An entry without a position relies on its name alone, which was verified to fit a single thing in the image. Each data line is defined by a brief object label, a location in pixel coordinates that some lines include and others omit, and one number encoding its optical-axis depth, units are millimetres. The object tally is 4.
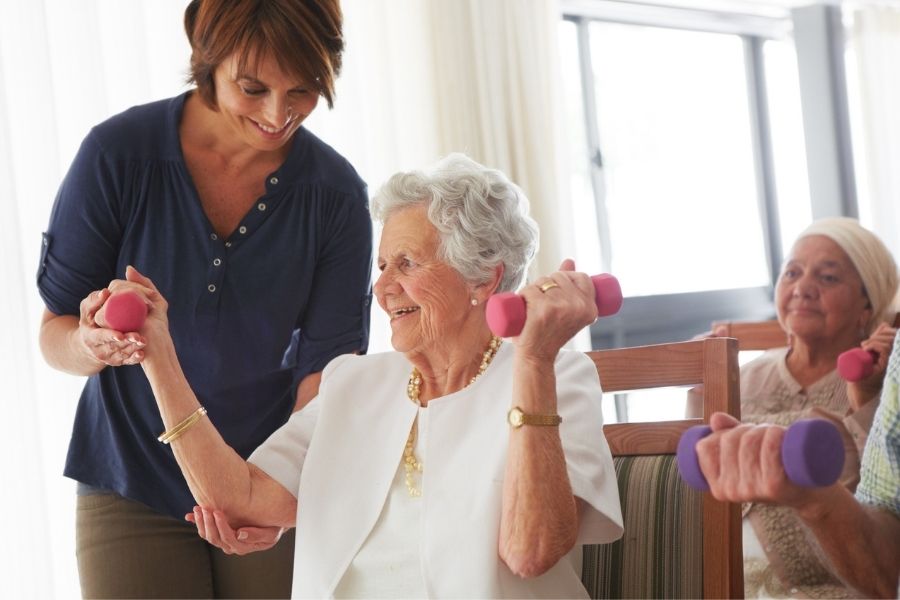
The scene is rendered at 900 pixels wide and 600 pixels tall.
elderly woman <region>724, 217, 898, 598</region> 2738
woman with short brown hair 1801
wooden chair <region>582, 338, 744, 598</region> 1617
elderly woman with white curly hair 1435
